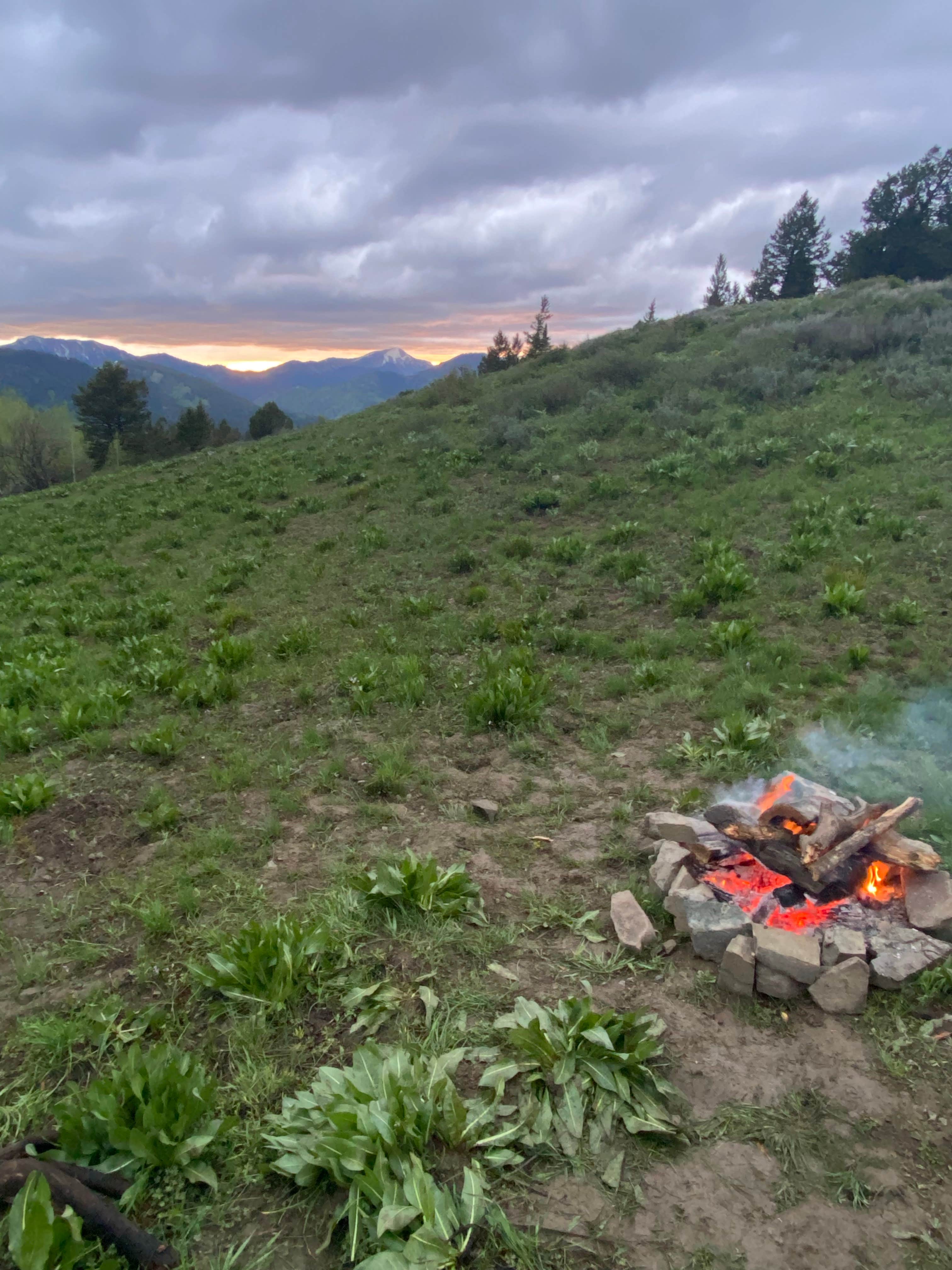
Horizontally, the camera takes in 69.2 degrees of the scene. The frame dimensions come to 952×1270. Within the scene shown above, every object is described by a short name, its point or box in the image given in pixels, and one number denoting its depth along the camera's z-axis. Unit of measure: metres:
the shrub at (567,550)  11.46
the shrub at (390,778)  5.99
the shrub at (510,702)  6.93
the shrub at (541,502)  14.33
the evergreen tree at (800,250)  51.41
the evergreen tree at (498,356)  51.25
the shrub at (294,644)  9.00
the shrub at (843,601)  8.36
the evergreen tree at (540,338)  55.00
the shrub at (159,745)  6.62
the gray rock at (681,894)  4.23
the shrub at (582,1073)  3.09
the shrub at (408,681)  7.54
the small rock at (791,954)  3.72
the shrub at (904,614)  7.99
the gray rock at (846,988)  3.66
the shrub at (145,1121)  2.88
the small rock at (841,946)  3.79
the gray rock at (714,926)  3.99
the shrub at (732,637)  7.94
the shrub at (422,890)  4.41
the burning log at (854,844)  4.24
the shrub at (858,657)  7.30
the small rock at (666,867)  4.50
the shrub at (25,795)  5.65
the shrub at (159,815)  5.56
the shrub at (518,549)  12.05
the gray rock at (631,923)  4.15
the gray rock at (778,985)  3.75
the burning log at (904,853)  4.17
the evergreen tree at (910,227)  39.97
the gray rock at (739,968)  3.76
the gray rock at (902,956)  3.70
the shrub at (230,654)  8.69
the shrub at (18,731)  6.71
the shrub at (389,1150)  2.62
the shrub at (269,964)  3.78
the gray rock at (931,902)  3.90
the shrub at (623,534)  11.83
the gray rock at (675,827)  4.86
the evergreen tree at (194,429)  50.22
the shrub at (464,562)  11.84
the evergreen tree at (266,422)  45.69
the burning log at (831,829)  4.37
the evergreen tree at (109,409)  50.41
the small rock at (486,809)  5.60
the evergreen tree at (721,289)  66.50
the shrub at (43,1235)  2.47
